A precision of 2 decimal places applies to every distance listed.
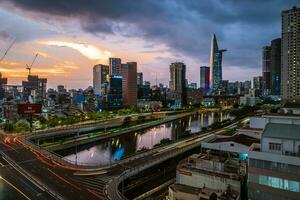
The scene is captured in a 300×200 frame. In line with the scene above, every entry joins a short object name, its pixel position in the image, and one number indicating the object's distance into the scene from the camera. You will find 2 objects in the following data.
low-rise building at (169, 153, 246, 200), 26.72
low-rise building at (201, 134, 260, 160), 40.99
